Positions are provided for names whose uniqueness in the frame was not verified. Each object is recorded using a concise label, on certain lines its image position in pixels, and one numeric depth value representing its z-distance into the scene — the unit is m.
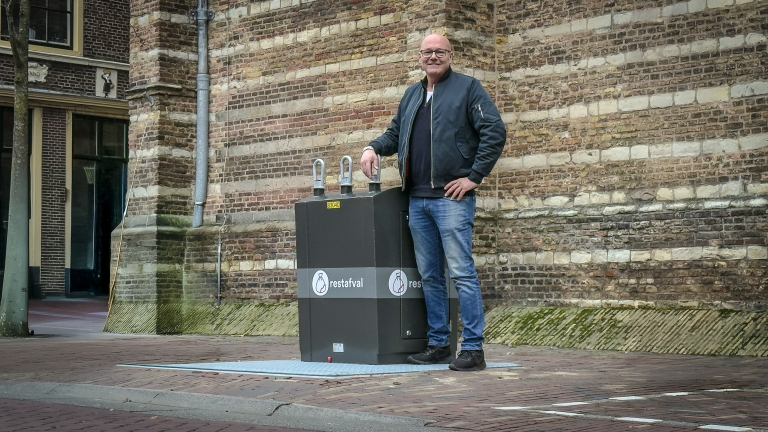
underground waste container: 8.27
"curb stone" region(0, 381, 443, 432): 5.89
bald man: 8.02
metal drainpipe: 15.51
